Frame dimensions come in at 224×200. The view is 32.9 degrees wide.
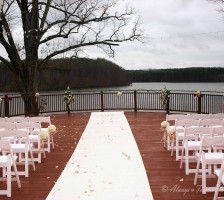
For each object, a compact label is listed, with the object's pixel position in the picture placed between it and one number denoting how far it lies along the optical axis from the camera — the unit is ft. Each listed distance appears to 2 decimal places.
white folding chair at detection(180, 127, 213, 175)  21.87
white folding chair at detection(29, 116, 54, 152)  29.74
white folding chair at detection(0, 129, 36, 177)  22.06
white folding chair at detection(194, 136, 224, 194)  18.04
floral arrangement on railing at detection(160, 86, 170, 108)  55.83
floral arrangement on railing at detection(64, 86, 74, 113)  58.07
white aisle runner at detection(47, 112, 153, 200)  18.49
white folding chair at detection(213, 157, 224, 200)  15.99
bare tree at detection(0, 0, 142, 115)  69.67
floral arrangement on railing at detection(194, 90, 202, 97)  51.80
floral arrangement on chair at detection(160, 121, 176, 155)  26.17
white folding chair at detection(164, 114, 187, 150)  29.45
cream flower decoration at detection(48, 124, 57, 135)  29.17
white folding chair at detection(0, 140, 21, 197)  18.22
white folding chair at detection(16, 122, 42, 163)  25.97
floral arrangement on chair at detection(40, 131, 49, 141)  25.94
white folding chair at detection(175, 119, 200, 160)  25.92
